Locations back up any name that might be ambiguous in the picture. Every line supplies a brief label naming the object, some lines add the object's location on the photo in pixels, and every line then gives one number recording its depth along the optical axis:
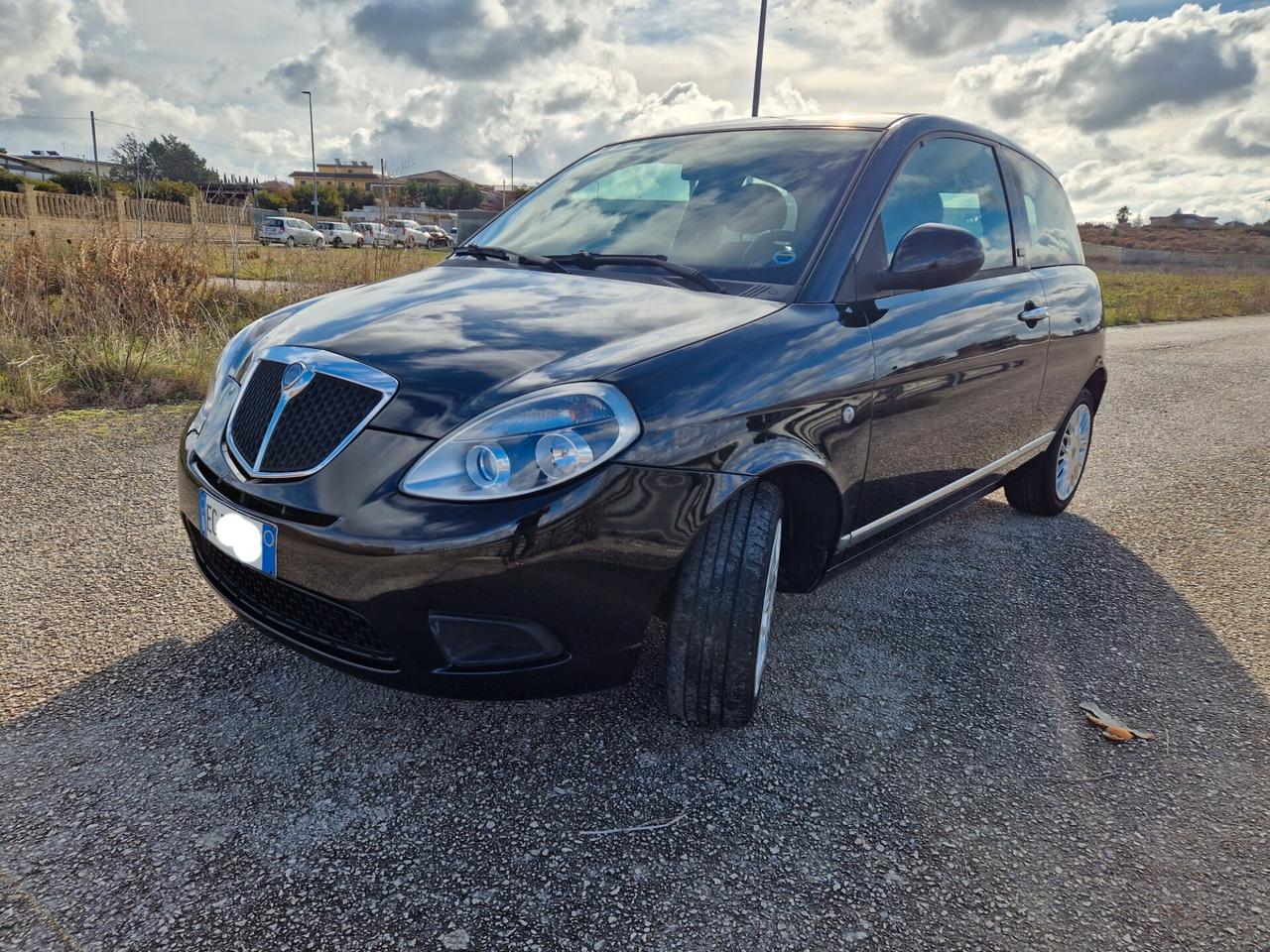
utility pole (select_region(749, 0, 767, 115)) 14.77
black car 1.79
